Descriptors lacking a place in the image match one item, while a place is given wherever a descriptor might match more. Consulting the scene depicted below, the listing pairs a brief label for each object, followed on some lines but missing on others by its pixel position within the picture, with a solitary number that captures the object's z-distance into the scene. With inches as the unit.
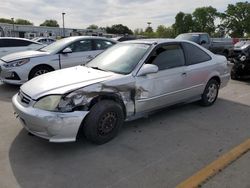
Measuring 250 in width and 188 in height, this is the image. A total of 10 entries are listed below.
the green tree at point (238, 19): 2205.9
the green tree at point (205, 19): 2339.7
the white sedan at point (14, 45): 311.2
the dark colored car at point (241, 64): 255.7
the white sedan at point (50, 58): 211.0
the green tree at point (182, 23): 2249.9
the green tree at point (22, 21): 2944.3
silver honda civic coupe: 107.2
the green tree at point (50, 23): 2987.6
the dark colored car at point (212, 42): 431.1
